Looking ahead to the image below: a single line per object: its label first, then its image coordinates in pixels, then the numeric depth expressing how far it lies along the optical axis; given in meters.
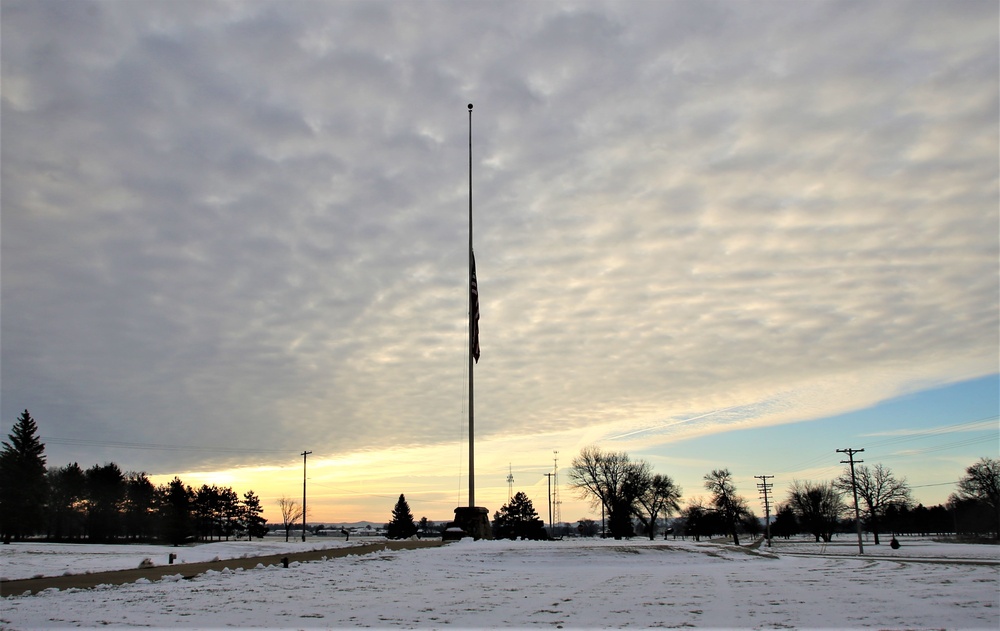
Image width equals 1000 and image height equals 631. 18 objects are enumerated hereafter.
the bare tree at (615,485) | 86.06
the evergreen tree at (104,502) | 87.25
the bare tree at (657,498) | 90.00
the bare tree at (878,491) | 102.94
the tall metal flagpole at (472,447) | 35.66
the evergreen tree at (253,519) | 123.69
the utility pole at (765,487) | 108.57
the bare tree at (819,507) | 120.81
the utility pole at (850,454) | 78.82
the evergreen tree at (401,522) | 118.68
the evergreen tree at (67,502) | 86.44
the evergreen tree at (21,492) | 67.00
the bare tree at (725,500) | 112.25
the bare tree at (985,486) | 101.69
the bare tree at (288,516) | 130.49
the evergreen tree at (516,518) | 110.19
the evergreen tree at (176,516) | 78.62
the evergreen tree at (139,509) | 92.19
